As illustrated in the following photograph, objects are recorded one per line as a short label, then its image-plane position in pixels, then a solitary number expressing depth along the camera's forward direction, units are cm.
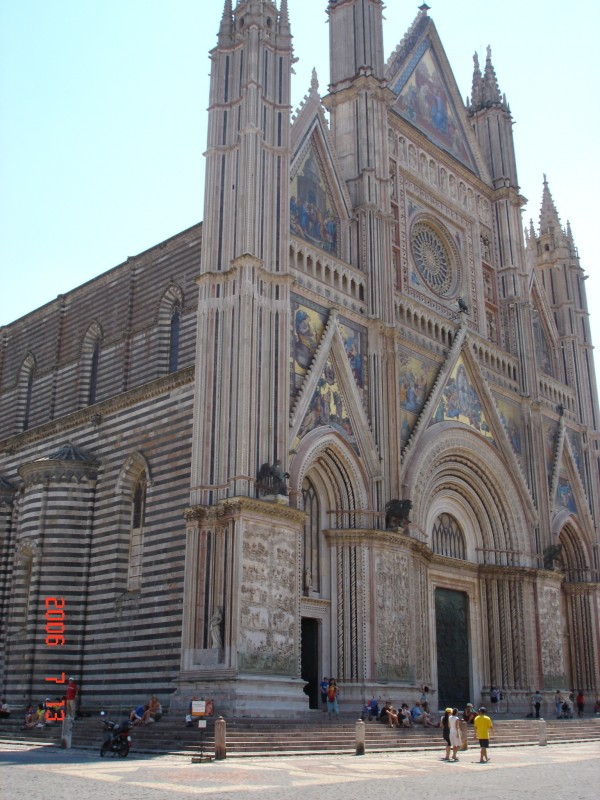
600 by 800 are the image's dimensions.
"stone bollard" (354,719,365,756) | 1747
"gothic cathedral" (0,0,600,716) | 2209
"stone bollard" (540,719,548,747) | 2145
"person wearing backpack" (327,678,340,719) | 2203
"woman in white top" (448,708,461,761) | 1683
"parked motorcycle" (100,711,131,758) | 1625
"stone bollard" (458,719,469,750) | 1880
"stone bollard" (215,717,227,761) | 1573
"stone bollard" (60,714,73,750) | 1841
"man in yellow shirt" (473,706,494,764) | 1648
